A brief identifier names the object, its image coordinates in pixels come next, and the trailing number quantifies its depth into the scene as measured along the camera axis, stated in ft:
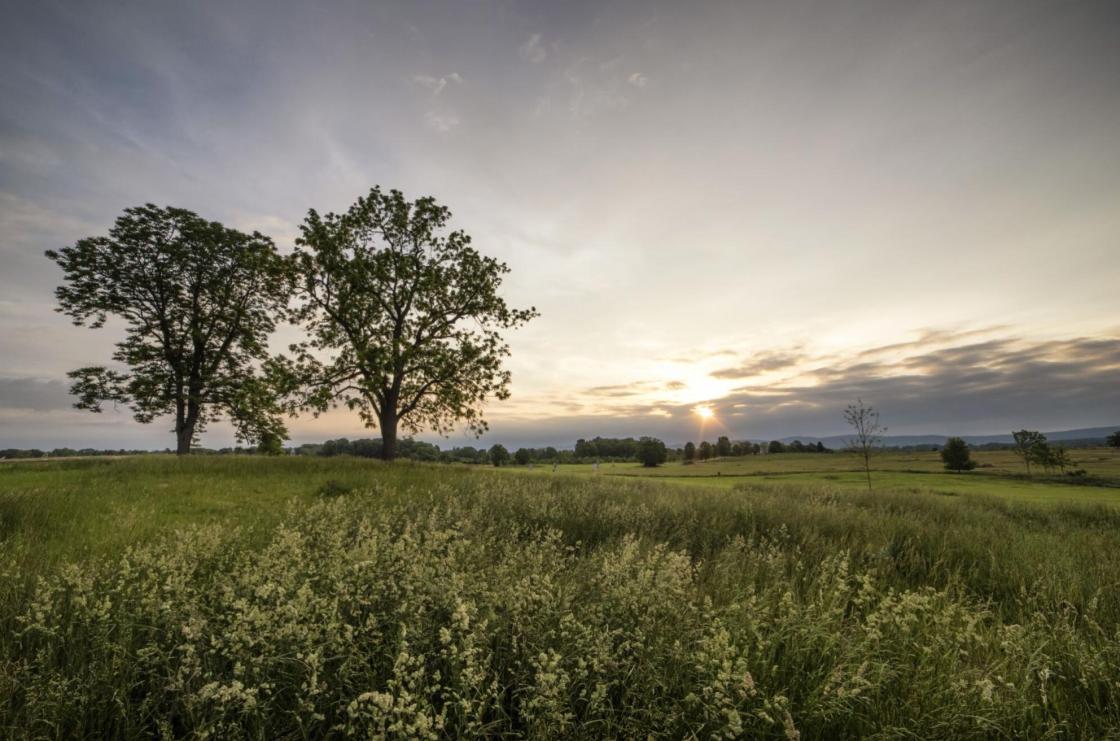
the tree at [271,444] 87.15
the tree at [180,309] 76.38
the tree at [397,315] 65.16
